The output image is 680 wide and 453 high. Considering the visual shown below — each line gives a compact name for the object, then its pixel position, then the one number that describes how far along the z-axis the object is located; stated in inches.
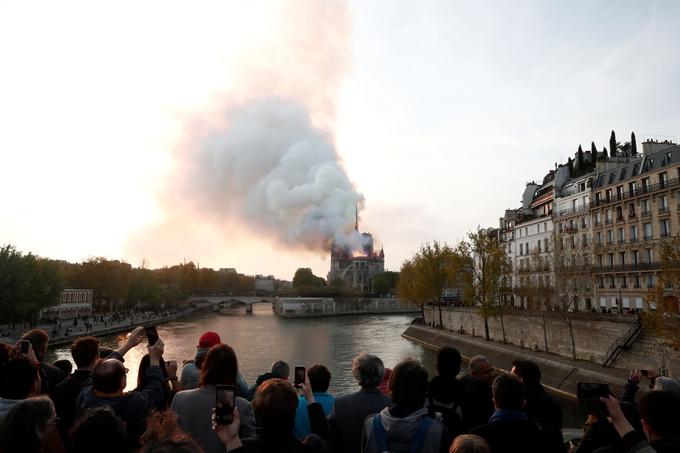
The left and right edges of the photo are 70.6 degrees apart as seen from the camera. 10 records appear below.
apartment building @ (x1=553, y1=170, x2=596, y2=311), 1569.9
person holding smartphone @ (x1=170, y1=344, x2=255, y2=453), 177.9
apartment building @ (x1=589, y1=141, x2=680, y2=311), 1608.0
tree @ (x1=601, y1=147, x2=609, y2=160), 2271.2
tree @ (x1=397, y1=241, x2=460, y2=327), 2485.2
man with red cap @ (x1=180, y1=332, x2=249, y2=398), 256.8
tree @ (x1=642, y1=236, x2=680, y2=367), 979.3
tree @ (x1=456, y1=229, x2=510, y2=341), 1798.7
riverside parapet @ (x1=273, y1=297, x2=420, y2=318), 4628.4
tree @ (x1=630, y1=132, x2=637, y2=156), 2409.4
